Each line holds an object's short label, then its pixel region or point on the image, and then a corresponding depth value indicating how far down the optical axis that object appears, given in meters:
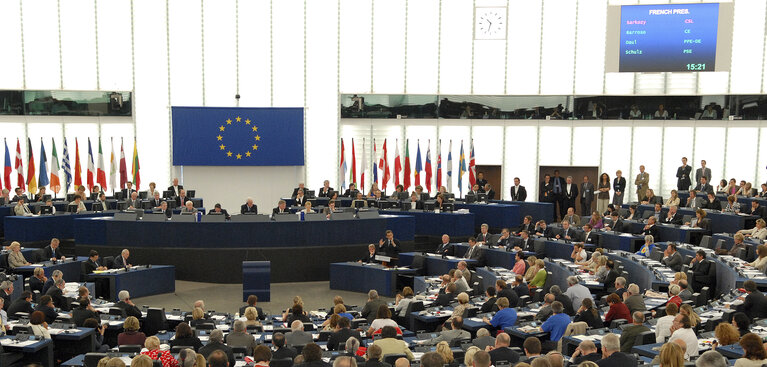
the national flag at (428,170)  30.03
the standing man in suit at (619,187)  27.66
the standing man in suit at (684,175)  27.56
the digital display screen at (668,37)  27.78
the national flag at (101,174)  28.52
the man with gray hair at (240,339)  12.09
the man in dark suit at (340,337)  12.18
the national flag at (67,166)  27.98
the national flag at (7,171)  27.40
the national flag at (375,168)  30.17
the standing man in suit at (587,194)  28.12
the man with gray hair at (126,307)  14.61
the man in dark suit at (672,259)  17.53
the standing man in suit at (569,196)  28.14
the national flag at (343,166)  30.17
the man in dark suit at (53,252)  19.75
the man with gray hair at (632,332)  11.38
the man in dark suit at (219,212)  22.45
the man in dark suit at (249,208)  24.03
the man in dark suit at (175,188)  27.41
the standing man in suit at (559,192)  28.31
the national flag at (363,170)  30.25
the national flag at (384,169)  29.77
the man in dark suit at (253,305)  14.41
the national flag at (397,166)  30.09
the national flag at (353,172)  30.08
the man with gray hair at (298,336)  12.25
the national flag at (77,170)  28.57
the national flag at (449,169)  29.78
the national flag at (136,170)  28.89
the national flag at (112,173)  28.78
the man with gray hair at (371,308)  14.72
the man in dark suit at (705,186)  25.79
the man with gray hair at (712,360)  7.93
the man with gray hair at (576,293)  14.92
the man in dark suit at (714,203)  23.48
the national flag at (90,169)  28.43
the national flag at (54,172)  27.59
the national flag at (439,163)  30.17
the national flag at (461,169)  29.80
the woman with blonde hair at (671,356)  7.87
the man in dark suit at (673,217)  22.28
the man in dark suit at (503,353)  10.41
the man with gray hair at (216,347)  10.83
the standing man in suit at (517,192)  27.97
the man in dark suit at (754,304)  12.81
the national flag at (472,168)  29.52
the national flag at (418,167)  30.36
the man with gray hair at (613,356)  9.52
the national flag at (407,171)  30.19
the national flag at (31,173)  27.33
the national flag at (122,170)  28.89
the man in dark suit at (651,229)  20.89
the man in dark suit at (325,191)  27.92
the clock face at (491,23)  31.05
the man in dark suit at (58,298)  15.52
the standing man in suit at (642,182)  27.45
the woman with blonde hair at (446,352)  10.36
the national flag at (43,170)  27.64
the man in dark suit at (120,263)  19.73
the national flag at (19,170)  27.55
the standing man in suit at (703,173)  27.17
